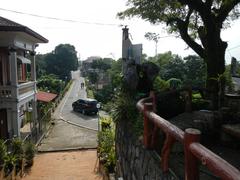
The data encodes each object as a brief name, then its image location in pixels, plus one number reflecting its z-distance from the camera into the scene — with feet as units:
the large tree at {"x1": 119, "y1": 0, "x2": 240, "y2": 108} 28.40
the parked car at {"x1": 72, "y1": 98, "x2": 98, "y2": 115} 108.75
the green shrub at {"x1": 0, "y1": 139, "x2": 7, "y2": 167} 38.75
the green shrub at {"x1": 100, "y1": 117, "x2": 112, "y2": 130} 55.39
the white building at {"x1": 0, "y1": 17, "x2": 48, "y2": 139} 50.65
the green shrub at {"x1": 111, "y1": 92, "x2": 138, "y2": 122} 23.40
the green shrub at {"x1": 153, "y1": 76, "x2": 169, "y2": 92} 31.31
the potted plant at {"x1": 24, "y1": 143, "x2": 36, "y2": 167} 44.42
